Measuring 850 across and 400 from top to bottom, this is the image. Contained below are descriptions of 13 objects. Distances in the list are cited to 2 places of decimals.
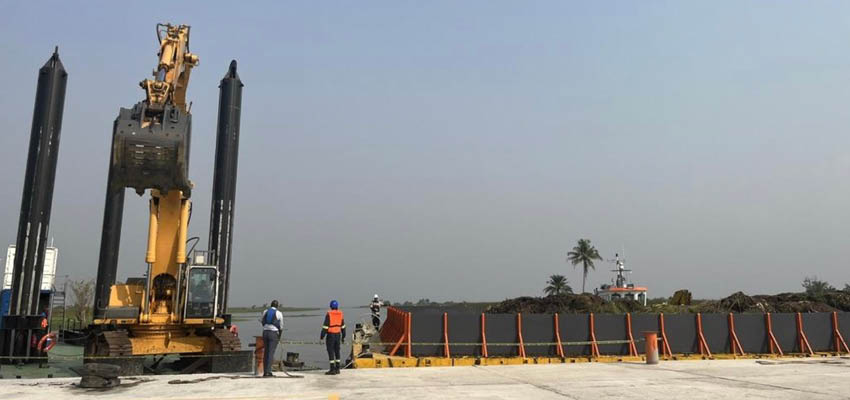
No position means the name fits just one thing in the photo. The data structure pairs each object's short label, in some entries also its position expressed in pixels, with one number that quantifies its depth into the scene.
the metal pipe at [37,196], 22.92
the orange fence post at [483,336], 17.78
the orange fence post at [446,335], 17.50
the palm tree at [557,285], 103.36
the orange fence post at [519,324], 18.25
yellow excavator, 17.06
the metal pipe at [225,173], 28.00
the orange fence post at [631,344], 18.72
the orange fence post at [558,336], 18.22
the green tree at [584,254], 104.81
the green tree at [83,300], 53.50
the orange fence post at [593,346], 18.44
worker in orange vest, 13.55
